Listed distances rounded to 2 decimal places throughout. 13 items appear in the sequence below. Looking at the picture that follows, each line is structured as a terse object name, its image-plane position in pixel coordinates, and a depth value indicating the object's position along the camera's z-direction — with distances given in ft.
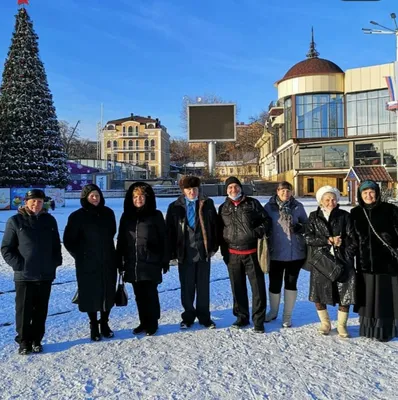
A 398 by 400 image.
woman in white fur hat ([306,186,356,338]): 13.51
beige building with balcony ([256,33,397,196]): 132.26
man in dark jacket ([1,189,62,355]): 12.73
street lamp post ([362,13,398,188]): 86.69
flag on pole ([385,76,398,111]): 81.02
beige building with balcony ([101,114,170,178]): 330.34
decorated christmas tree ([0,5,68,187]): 85.92
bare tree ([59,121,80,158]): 269.19
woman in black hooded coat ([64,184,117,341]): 13.69
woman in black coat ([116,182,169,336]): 14.14
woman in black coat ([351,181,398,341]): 13.29
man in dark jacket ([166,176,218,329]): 14.79
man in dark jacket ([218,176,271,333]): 14.49
